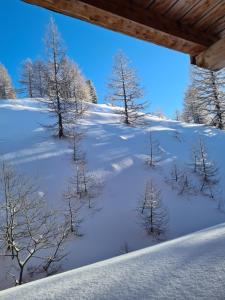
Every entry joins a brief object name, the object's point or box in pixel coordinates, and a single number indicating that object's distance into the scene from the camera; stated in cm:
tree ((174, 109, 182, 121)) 6672
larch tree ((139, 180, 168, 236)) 1539
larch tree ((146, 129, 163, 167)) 2084
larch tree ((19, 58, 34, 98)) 5088
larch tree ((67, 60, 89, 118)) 4012
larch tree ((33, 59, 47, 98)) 4988
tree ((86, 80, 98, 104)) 6112
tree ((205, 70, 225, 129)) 3131
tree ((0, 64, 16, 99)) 5185
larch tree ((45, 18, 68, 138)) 2453
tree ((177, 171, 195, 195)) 1900
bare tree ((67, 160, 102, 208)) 1673
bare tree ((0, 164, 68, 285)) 1251
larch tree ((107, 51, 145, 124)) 3019
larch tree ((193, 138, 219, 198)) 2015
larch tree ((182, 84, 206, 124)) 4332
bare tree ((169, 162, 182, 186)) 1961
